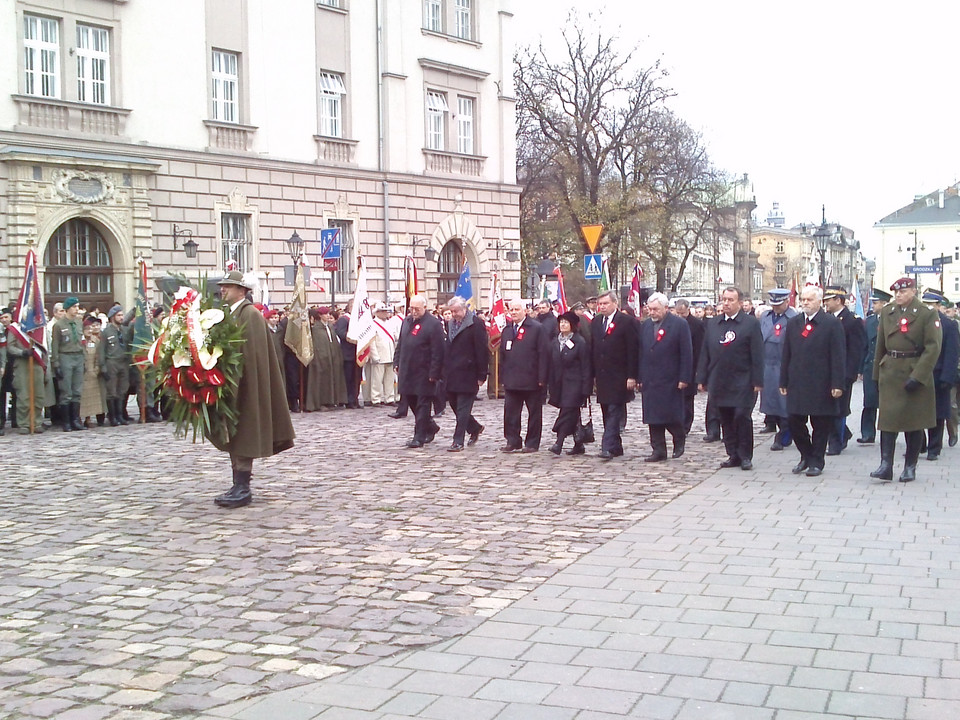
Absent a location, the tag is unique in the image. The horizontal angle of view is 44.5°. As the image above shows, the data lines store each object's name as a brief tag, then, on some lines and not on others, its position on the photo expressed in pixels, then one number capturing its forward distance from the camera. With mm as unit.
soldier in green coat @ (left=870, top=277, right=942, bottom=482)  11484
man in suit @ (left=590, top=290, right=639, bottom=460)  13648
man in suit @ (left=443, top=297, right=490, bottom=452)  14312
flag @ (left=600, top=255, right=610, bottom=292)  23036
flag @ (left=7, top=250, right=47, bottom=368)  16688
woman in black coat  13766
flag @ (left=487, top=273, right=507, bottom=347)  22969
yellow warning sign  19623
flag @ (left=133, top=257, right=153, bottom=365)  18266
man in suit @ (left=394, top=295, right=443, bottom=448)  14375
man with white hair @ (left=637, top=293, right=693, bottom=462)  13211
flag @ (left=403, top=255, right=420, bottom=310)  24344
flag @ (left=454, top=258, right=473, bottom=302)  23984
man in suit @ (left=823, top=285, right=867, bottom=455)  14305
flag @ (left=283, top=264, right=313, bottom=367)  20500
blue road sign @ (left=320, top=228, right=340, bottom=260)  24328
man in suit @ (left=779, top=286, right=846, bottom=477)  12117
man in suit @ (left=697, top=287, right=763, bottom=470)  12680
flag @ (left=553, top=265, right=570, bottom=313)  22609
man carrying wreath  9859
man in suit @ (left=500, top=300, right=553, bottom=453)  14047
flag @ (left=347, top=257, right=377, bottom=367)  21141
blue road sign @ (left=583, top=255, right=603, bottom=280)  22203
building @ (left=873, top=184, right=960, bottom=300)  110312
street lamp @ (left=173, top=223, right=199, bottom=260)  28281
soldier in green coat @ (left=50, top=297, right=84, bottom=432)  17141
